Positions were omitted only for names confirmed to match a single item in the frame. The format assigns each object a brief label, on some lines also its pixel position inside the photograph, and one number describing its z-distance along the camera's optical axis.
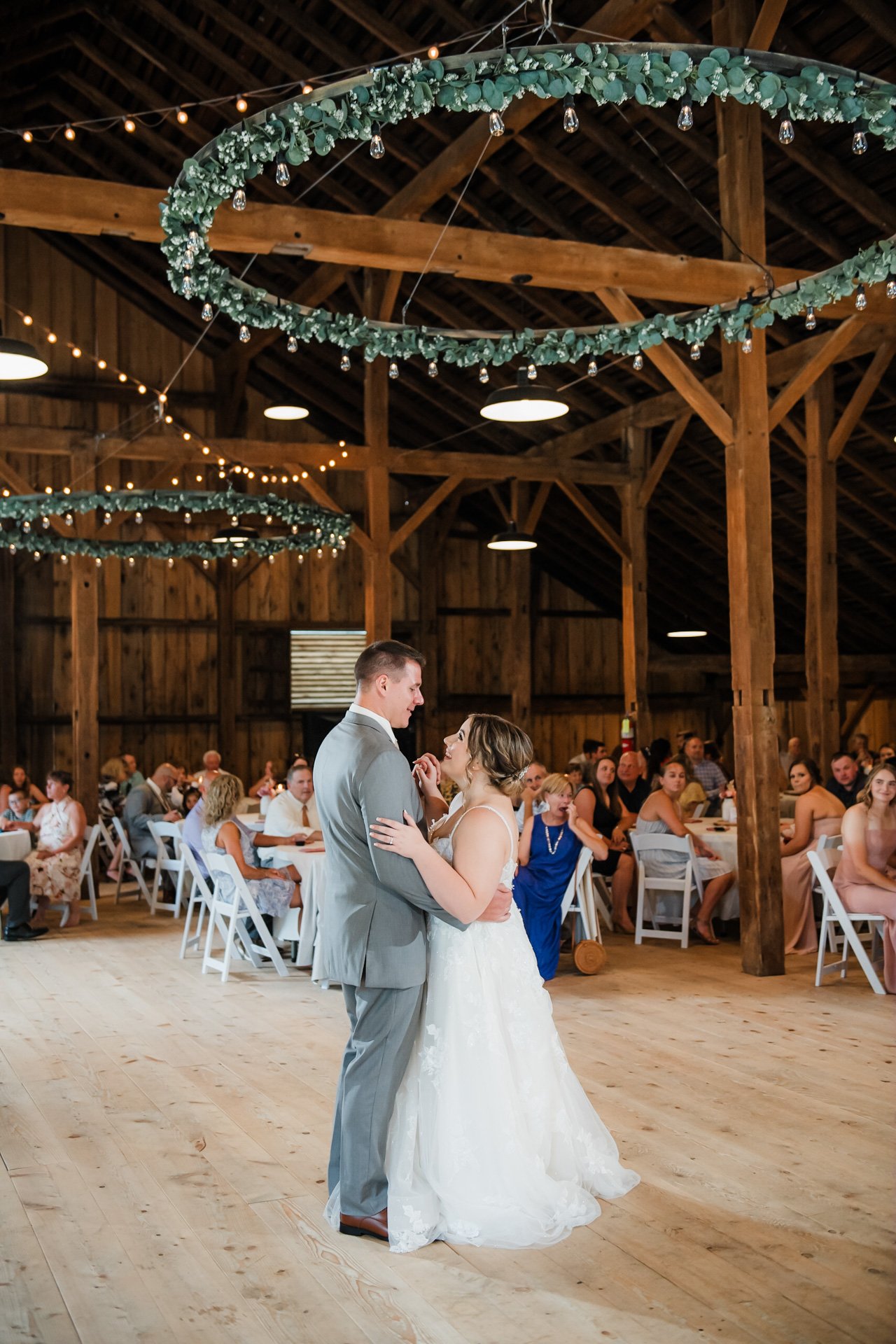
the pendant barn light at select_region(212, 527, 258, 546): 11.27
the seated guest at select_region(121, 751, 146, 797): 12.63
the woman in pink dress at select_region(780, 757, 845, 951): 7.74
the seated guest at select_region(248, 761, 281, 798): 10.70
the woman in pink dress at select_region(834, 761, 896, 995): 6.54
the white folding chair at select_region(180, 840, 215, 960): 7.72
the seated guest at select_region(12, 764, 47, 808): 11.39
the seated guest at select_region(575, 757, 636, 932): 8.89
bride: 3.38
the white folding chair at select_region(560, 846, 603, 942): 7.35
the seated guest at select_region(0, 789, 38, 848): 9.59
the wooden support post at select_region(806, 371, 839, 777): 9.85
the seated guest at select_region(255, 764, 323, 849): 7.83
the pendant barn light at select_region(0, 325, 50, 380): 6.64
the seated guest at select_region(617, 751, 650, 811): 9.35
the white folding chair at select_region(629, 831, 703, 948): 8.07
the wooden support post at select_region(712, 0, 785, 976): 7.07
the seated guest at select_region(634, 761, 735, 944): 8.27
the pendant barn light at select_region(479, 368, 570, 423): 7.44
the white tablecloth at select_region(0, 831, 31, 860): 8.94
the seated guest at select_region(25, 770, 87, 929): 9.35
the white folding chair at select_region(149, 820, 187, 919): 9.25
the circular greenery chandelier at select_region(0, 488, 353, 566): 9.98
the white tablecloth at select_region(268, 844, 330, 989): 7.23
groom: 3.30
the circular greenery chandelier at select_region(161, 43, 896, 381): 3.72
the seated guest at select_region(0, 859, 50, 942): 8.82
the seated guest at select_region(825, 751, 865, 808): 8.76
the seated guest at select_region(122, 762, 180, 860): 10.51
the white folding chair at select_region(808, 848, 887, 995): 6.44
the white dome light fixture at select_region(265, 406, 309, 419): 10.87
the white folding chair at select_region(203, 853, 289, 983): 7.14
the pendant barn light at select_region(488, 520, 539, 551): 12.68
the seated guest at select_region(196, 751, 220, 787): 12.09
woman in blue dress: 6.80
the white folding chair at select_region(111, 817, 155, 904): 10.16
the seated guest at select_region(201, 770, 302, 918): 7.43
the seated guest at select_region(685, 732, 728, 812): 11.14
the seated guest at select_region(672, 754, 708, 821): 10.37
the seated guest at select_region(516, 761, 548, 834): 7.46
